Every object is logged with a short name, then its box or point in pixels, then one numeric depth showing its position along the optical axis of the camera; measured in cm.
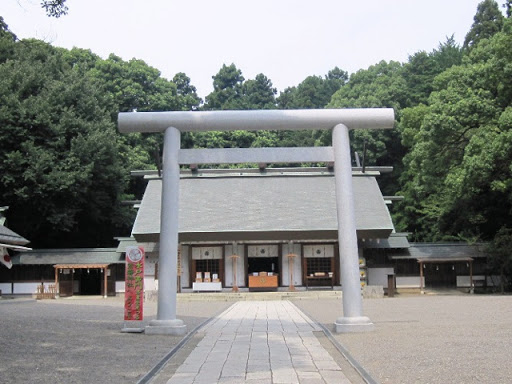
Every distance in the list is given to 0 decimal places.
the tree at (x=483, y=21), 4344
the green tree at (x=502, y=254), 2433
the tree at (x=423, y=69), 4169
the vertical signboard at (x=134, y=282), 1159
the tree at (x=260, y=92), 5684
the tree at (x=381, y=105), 3991
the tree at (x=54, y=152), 2889
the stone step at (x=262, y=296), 2478
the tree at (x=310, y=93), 5638
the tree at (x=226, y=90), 5575
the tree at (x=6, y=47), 3277
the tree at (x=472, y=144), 2297
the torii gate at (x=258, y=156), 1116
